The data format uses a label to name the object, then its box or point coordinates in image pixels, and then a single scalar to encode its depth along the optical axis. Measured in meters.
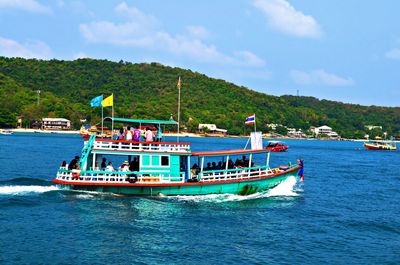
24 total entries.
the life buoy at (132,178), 29.62
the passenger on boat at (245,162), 32.22
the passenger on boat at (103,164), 31.00
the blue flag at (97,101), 31.13
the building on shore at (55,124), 166.62
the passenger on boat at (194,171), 31.34
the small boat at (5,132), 137.00
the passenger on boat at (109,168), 29.98
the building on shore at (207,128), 194.25
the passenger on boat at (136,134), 30.67
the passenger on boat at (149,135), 30.69
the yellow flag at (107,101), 31.06
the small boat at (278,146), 109.90
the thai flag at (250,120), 32.12
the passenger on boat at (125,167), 30.06
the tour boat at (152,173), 29.62
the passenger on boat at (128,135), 30.58
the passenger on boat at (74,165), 30.11
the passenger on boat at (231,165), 31.95
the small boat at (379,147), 137.25
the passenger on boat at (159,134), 31.45
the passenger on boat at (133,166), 30.42
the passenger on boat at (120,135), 31.18
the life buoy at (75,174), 29.61
